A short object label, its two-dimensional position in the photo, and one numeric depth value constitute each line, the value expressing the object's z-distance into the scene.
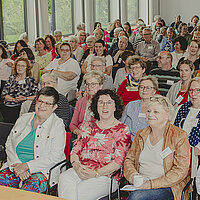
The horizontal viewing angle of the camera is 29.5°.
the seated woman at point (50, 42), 8.14
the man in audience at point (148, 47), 8.44
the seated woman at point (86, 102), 4.12
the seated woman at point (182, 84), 4.59
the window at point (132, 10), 16.89
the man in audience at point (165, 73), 5.39
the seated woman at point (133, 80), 4.75
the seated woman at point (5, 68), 6.36
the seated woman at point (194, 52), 6.13
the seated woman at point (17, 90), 5.10
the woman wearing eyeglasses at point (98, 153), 3.05
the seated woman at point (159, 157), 2.82
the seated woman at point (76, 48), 8.12
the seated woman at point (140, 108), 3.86
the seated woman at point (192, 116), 3.60
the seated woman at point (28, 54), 6.71
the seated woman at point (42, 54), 7.31
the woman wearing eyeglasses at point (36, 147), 3.24
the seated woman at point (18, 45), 7.71
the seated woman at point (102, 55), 6.57
